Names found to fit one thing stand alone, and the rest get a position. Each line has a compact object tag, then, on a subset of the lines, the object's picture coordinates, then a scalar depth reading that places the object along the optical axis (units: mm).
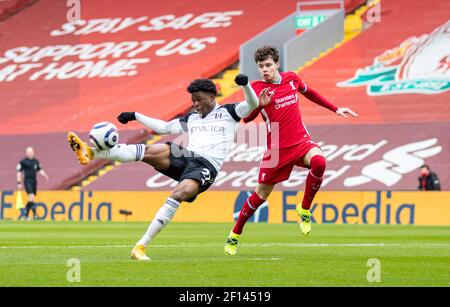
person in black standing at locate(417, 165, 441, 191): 29031
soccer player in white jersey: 12312
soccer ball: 11805
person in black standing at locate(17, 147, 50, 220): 30625
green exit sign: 38344
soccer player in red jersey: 14203
